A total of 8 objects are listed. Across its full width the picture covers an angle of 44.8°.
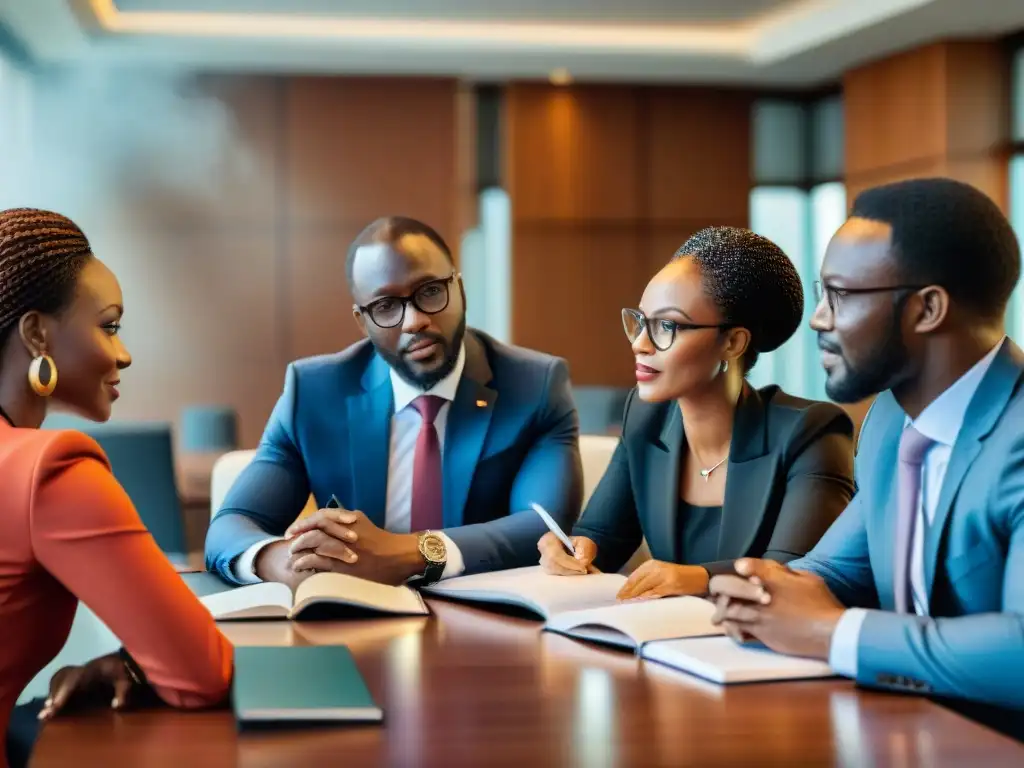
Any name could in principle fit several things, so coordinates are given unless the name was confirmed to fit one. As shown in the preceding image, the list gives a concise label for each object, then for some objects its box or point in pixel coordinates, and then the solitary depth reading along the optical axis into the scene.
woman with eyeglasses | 2.04
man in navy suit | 2.35
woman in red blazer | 1.26
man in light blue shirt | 1.44
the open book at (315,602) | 1.76
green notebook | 1.20
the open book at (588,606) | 1.56
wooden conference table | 1.12
